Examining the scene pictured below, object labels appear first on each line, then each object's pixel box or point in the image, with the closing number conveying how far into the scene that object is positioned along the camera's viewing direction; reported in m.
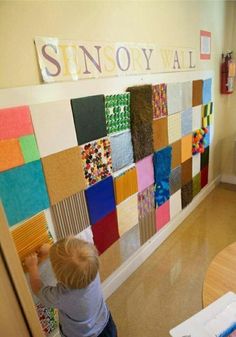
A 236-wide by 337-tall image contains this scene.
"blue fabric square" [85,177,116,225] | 1.47
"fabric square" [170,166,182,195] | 2.22
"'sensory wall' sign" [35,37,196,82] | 1.14
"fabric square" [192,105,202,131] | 2.37
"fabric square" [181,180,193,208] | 2.46
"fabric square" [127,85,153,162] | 1.62
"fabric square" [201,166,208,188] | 2.83
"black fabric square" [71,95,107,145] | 1.30
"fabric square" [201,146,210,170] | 2.74
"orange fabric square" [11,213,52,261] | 1.14
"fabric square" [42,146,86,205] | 1.23
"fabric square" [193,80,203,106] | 2.27
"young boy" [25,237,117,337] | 0.96
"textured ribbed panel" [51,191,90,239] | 1.31
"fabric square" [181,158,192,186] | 2.38
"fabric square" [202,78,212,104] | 2.43
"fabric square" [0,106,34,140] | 1.01
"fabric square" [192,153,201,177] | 2.57
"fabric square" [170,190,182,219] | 2.31
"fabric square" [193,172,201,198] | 2.67
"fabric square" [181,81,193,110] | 2.11
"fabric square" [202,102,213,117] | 2.52
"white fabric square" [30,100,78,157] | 1.14
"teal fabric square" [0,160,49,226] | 1.06
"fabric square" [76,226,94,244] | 1.47
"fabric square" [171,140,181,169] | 2.16
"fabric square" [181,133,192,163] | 2.29
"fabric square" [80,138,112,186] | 1.39
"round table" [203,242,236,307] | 0.89
